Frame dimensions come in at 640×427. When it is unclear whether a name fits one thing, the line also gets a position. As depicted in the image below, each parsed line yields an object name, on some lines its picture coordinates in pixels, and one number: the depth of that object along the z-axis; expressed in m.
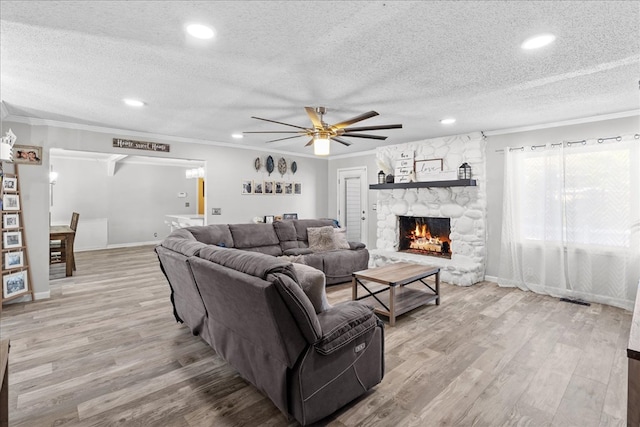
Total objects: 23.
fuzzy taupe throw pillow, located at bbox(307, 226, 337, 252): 5.43
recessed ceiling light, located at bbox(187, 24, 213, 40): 2.00
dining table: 5.43
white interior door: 7.10
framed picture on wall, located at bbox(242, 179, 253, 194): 6.29
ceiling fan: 3.30
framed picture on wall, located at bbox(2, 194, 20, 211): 3.93
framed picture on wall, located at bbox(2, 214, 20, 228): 3.96
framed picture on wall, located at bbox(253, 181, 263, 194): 6.45
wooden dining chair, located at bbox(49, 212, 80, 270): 5.91
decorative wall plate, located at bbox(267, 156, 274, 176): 6.57
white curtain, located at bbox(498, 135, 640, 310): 3.88
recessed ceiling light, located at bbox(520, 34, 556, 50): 2.11
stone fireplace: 5.05
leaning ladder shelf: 3.93
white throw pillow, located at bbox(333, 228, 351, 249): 5.50
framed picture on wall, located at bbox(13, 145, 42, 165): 4.05
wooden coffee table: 3.42
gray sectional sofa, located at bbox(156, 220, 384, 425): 1.76
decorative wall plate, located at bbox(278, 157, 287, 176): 6.84
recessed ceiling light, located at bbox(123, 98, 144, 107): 3.48
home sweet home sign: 4.93
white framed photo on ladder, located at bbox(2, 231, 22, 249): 3.97
